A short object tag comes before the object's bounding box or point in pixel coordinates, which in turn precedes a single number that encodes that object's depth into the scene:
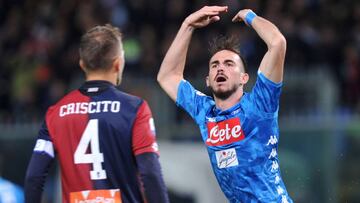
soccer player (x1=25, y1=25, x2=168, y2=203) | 11.82
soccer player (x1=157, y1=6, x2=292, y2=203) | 12.98
